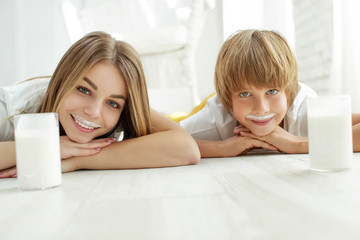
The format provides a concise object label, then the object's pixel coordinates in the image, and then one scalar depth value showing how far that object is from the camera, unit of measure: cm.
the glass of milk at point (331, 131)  91
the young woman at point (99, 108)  116
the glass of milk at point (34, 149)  85
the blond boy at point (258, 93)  129
